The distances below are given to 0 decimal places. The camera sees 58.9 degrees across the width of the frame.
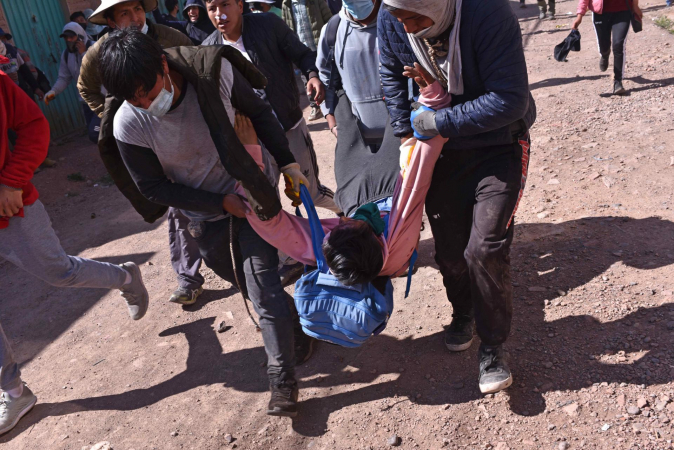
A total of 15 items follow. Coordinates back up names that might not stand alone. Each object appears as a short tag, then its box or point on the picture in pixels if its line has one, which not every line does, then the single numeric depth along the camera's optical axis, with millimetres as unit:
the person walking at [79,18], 9875
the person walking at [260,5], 7652
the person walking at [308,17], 8352
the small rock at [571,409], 2758
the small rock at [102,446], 3225
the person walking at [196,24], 6301
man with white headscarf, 2445
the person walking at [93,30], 9734
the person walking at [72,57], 7812
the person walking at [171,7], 10000
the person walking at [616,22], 7074
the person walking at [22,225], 3205
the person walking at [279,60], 4012
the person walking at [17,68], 8570
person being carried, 2658
